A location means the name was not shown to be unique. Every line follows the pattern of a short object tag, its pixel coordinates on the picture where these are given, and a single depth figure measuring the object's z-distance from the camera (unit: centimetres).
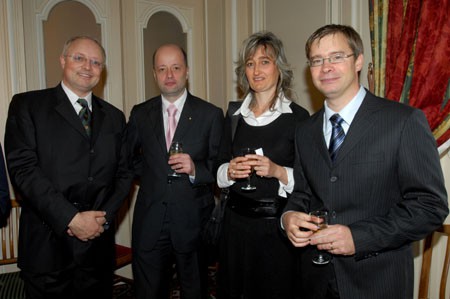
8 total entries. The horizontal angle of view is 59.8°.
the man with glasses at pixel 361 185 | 157
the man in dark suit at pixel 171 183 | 264
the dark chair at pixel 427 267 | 271
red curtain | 264
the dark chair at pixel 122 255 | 353
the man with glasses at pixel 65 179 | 234
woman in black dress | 226
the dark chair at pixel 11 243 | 302
